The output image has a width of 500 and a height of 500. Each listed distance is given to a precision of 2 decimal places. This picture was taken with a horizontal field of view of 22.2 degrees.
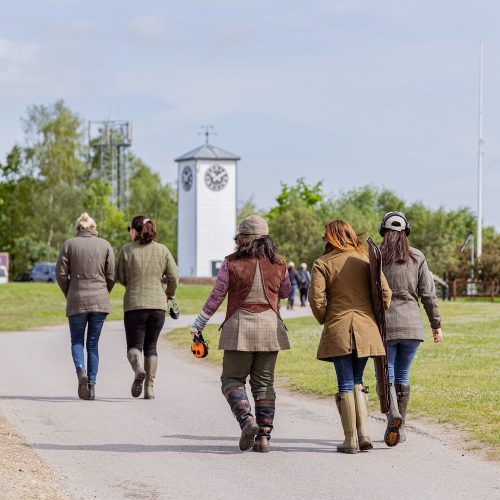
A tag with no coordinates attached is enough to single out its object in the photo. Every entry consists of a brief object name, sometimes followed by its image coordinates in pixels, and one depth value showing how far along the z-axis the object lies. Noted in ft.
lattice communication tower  365.40
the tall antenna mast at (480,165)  215.51
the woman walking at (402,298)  33.81
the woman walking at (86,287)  44.45
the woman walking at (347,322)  31.96
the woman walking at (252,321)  32.45
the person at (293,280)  150.51
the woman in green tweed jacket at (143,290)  43.37
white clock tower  318.86
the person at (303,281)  155.89
